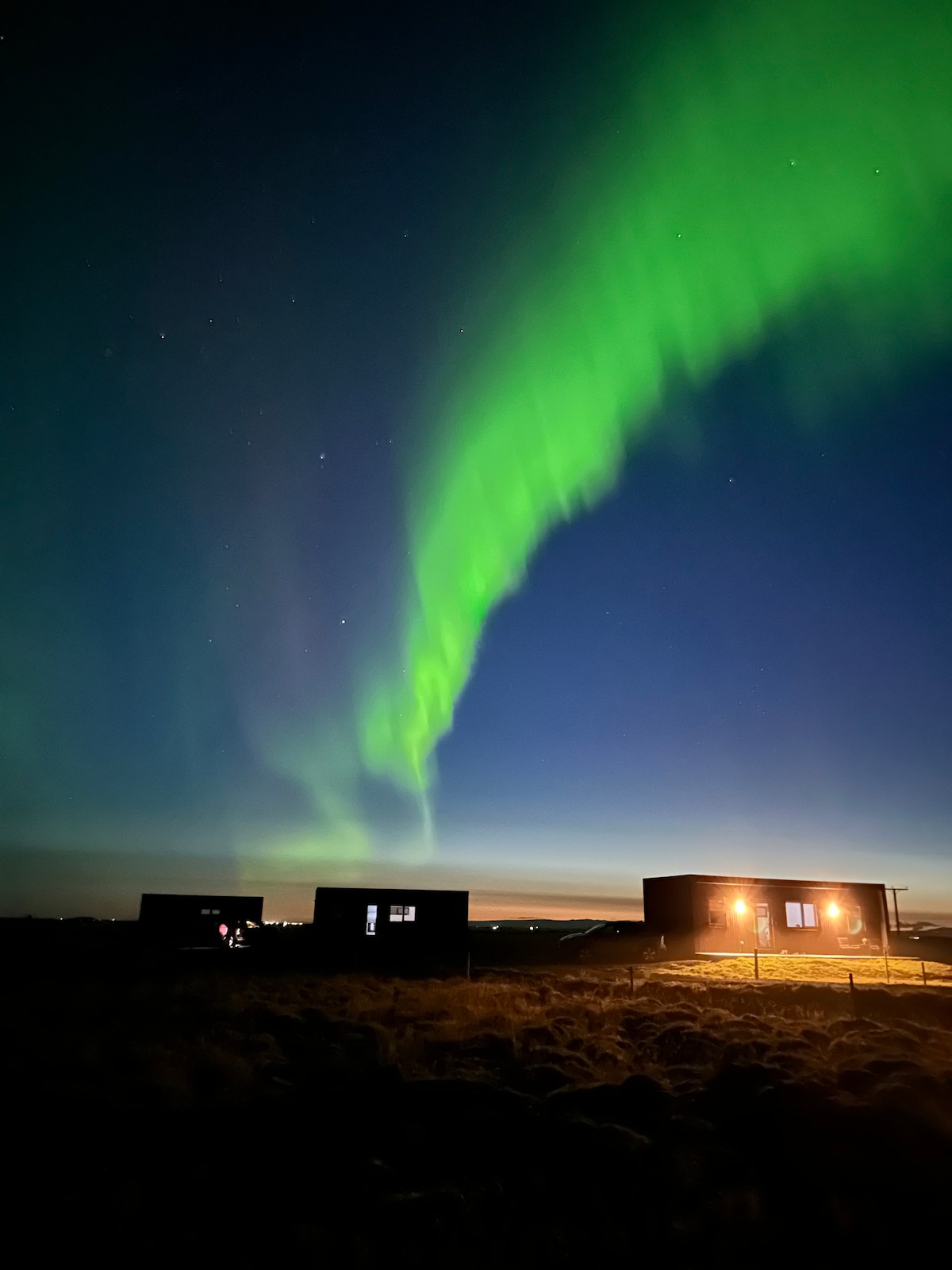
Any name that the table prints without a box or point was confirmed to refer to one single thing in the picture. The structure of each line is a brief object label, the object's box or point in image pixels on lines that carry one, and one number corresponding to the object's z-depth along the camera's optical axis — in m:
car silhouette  34.31
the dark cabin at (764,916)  36.53
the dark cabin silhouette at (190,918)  39.22
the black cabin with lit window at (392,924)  31.50
